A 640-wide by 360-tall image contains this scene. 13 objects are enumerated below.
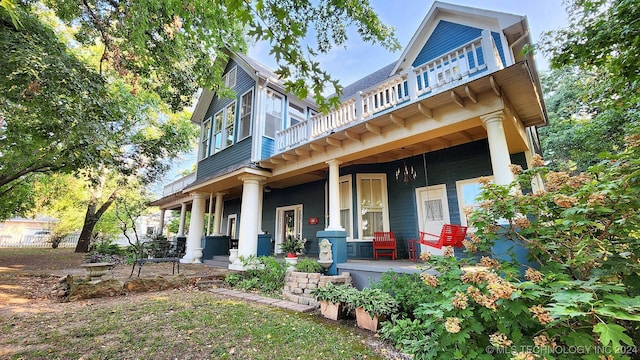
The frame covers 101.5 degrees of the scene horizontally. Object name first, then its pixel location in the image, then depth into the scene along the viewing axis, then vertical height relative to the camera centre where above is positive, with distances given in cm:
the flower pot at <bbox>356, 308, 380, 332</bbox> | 377 -121
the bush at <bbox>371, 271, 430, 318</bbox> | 387 -80
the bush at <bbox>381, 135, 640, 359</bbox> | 147 -30
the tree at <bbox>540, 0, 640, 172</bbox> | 397 +314
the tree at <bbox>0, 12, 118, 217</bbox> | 423 +264
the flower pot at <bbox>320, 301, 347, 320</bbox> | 423 -118
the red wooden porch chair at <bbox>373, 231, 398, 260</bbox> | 688 -22
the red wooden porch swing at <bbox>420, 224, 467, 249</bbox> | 505 -2
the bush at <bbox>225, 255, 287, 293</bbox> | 631 -96
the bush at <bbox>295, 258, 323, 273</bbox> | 584 -64
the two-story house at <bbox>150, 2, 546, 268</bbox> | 455 +219
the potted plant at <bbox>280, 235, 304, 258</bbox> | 805 -27
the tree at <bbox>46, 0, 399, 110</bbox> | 221 +380
